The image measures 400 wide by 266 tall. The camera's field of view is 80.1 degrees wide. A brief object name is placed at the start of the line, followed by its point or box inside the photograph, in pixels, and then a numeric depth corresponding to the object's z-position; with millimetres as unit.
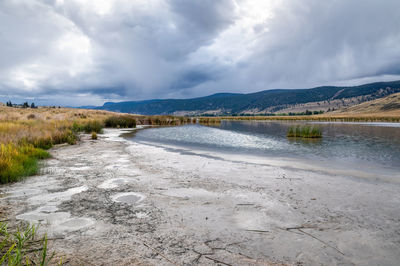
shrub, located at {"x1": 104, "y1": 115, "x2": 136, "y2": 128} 37406
